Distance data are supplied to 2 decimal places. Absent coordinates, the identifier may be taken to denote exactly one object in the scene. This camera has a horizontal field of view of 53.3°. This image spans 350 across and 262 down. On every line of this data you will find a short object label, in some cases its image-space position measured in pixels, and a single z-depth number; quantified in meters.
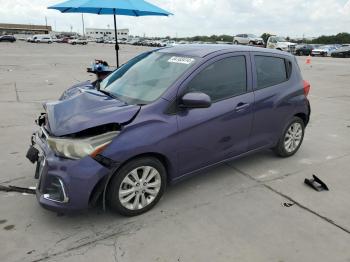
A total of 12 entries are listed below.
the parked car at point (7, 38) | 64.38
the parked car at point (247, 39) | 39.36
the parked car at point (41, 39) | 70.69
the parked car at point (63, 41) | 79.91
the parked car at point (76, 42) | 73.44
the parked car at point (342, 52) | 37.25
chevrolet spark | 3.15
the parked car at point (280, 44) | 37.56
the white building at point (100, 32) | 136.12
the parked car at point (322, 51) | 38.88
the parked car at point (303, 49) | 39.59
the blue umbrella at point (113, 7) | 6.53
